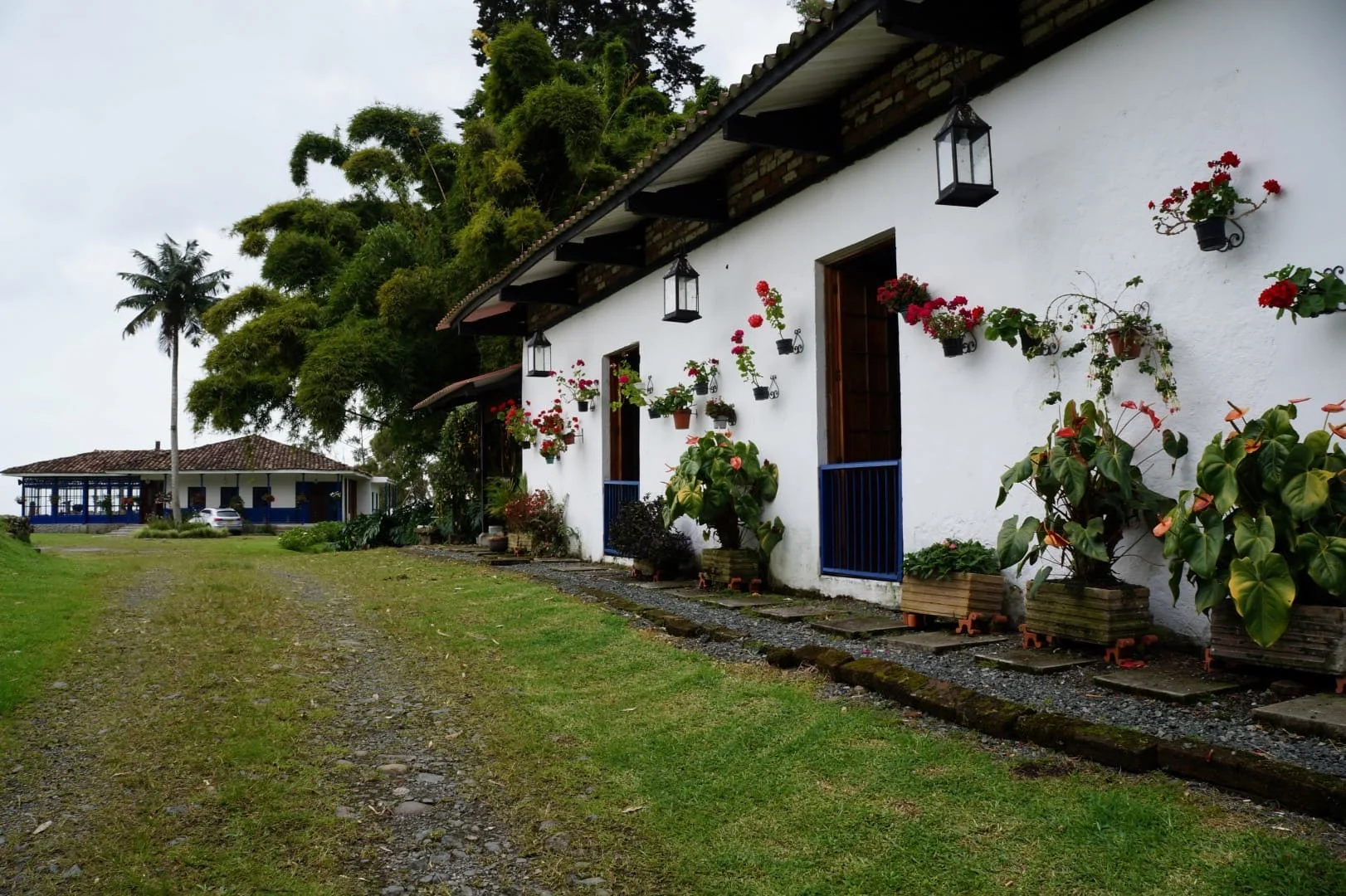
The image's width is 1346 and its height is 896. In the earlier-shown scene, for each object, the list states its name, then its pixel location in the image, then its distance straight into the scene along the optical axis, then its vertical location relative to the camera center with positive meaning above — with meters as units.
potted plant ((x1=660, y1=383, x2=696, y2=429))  8.34 +0.77
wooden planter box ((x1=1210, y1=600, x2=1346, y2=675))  3.27 -0.61
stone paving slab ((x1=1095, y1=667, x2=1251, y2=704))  3.43 -0.79
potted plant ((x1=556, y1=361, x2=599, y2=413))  10.70 +1.24
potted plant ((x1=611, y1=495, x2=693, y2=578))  8.09 -0.47
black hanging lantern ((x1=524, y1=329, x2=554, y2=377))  11.09 +1.66
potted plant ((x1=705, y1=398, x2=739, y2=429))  7.84 +0.64
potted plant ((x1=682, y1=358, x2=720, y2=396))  8.11 +1.00
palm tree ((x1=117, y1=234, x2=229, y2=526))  36.00 +7.93
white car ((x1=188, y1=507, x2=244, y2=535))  35.12 -0.99
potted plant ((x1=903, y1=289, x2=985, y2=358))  5.30 +0.96
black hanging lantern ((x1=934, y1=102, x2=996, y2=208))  4.83 +1.74
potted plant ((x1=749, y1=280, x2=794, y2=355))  6.93 +1.32
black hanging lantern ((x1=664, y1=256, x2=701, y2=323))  7.91 +1.71
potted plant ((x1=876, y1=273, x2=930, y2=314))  5.64 +1.19
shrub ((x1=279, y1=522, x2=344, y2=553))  17.12 -0.92
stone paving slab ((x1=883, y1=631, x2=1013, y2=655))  4.64 -0.82
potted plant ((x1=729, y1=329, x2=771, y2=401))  7.44 +1.03
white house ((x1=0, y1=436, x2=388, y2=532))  39.12 +0.27
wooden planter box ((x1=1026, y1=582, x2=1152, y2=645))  4.12 -0.60
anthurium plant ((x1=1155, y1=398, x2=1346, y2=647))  3.26 -0.16
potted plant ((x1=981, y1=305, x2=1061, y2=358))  4.81 +0.81
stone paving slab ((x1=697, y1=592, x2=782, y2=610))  6.47 -0.83
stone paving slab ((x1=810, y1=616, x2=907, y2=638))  5.18 -0.82
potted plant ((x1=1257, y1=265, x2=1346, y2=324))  3.49 +0.72
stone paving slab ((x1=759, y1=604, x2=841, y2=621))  5.88 -0.83
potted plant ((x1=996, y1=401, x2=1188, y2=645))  4.12 -0.17
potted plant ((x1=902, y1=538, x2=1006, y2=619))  5.05 -0.54
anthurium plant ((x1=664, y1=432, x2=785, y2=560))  7.13 -0.01
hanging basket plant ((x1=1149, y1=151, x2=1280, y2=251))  3.90 +1.19
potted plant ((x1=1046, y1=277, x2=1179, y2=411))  4.27 +0.69
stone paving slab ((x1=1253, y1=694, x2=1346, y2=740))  2.91 -0.77
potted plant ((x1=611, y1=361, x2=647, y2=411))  8.96 +1.04
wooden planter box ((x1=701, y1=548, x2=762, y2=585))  7.28 -0.62
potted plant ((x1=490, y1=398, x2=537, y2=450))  11.98 +0.86
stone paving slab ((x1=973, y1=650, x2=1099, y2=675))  4.04 -0.81
